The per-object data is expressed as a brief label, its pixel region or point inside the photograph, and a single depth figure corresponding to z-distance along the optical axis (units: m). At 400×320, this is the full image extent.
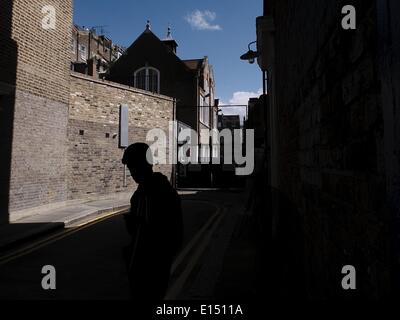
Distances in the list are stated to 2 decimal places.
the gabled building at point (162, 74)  34.72
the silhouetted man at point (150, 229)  2.69
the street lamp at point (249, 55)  11.80
